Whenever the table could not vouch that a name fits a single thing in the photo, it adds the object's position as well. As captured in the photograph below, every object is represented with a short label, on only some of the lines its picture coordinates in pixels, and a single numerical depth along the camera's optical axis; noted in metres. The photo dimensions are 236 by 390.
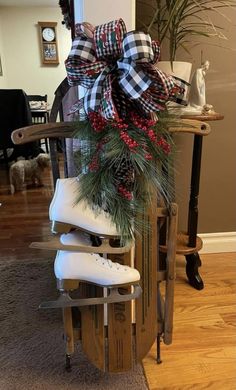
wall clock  5.21
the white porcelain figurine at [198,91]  1.42
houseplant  1.26
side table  1.50
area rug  1.10
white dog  3.14
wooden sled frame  0.99
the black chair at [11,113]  3.42
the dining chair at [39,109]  4.66
